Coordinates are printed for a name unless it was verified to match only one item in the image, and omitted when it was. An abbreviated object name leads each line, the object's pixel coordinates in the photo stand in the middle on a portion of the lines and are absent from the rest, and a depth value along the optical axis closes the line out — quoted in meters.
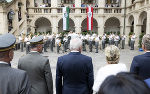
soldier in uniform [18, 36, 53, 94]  3.18
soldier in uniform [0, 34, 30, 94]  1.86
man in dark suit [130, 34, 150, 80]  3.09
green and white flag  21.64
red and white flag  22.31
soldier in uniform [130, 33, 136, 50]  17.48
